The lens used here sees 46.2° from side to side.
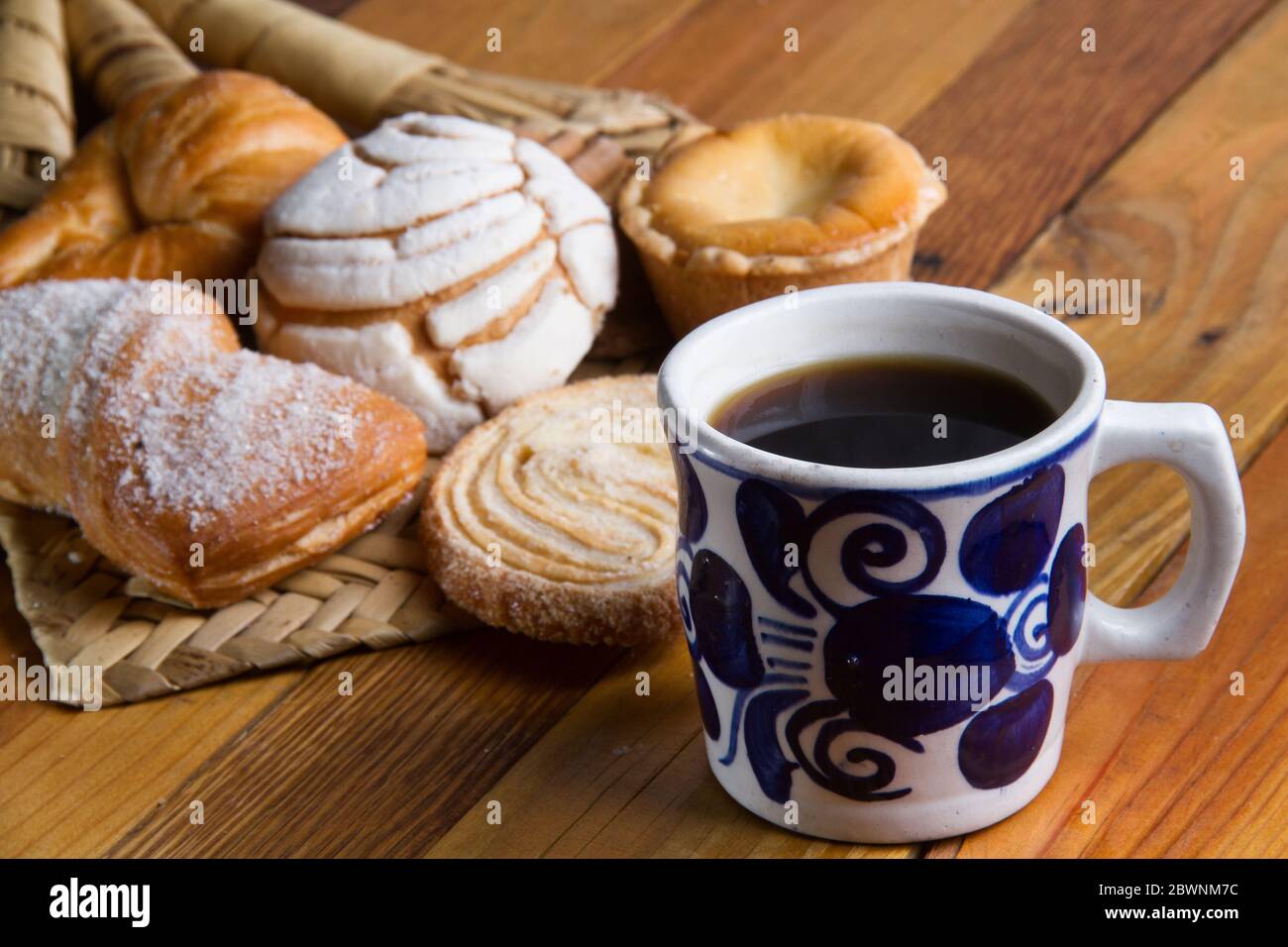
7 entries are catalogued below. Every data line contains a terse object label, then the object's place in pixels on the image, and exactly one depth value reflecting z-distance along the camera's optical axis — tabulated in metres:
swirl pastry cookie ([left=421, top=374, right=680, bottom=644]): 0.90
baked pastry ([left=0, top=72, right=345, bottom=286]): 1.20
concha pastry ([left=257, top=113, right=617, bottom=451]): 1.11
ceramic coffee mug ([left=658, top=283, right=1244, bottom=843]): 0.65
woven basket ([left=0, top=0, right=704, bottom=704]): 0.94
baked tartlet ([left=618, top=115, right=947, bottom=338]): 1.11
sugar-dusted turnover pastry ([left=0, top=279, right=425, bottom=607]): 0.96
